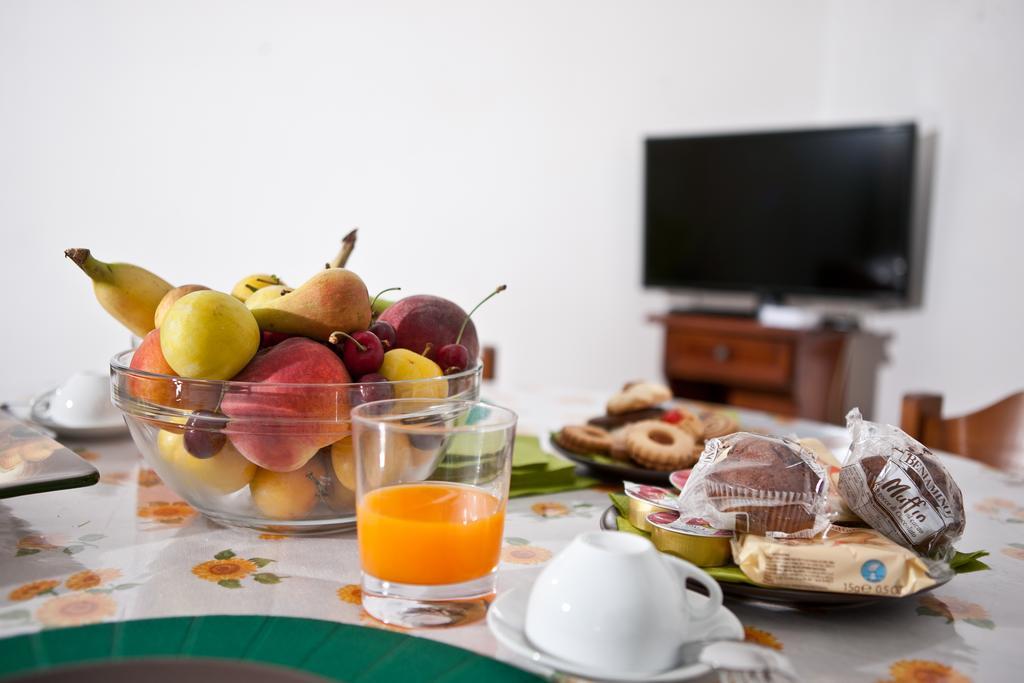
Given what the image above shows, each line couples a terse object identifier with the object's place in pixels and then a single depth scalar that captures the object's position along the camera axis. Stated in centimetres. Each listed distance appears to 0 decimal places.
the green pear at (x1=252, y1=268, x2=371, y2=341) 82
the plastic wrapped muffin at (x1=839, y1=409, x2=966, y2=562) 70
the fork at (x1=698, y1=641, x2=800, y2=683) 51
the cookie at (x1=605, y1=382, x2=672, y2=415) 125
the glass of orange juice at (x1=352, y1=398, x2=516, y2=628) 64
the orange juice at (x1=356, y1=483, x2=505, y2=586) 64
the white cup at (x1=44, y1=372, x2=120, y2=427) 117
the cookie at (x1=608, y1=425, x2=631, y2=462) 106
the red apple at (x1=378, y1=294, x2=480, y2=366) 89
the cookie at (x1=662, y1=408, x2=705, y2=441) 111
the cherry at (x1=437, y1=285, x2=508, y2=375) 88
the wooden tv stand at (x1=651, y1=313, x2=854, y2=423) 323
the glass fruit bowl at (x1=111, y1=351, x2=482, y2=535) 76
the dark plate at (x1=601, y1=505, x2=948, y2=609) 65
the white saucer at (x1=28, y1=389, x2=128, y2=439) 117
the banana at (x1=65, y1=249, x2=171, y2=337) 90
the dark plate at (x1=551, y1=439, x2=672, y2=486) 101
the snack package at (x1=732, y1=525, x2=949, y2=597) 64
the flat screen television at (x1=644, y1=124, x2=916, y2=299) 319
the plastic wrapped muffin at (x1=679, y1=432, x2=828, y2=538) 68
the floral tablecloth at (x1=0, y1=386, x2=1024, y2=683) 62
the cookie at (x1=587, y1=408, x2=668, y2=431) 124
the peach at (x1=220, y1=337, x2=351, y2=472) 76
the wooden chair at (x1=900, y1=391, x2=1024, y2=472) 138
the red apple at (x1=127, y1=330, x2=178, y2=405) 78
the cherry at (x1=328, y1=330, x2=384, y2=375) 81
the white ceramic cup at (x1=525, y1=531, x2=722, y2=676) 53
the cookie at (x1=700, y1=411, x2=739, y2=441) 111
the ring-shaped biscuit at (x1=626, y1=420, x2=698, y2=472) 100
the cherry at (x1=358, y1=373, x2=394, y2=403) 78
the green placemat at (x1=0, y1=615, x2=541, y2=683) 56
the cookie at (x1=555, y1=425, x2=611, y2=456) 108
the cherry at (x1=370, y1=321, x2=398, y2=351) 86
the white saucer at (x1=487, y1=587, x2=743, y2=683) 53
